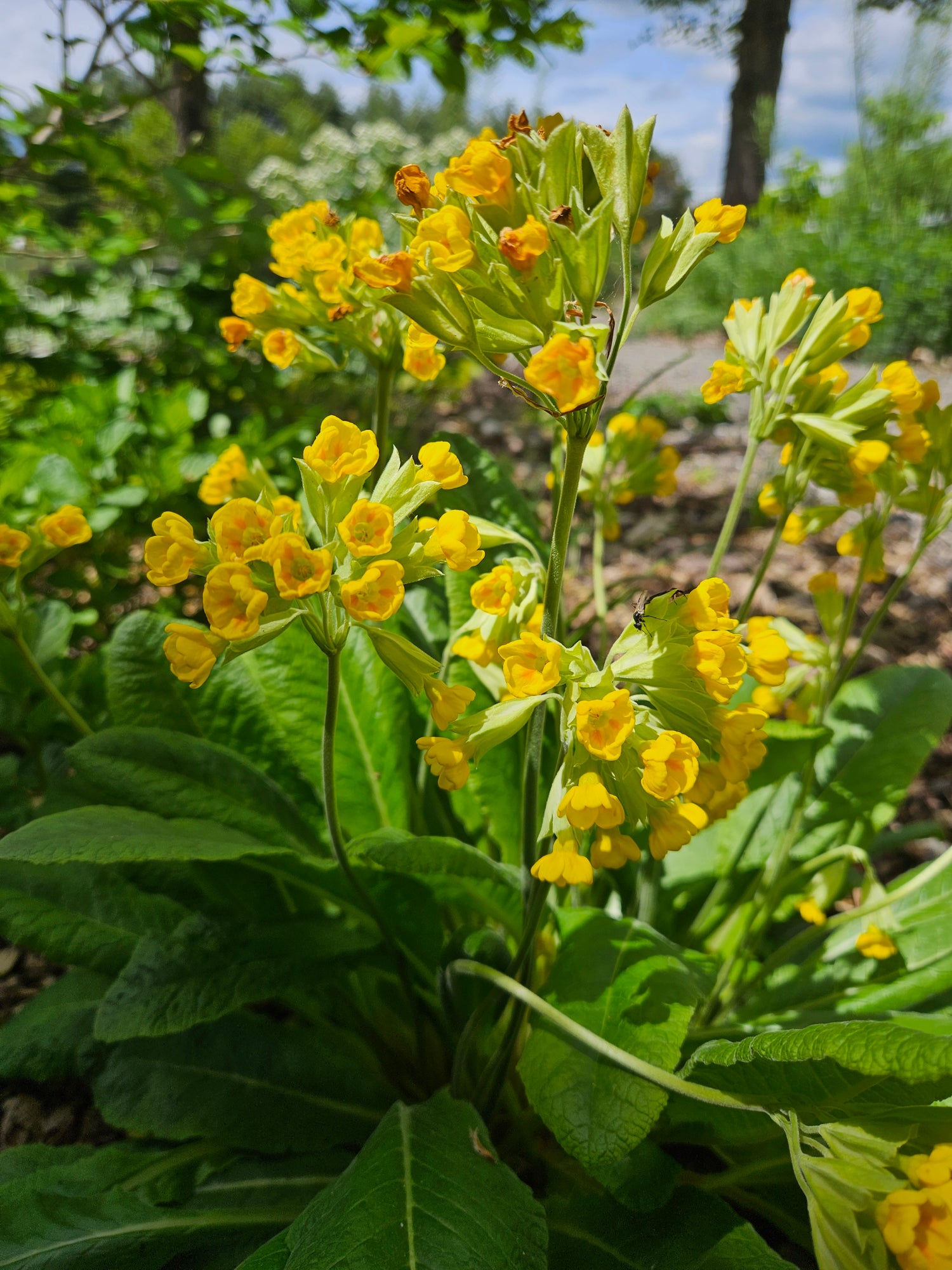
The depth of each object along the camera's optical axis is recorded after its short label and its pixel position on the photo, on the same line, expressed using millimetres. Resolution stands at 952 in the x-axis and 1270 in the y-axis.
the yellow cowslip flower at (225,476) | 236
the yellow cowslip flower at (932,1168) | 147
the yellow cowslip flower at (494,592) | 205
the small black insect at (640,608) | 197
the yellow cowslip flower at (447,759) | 190
